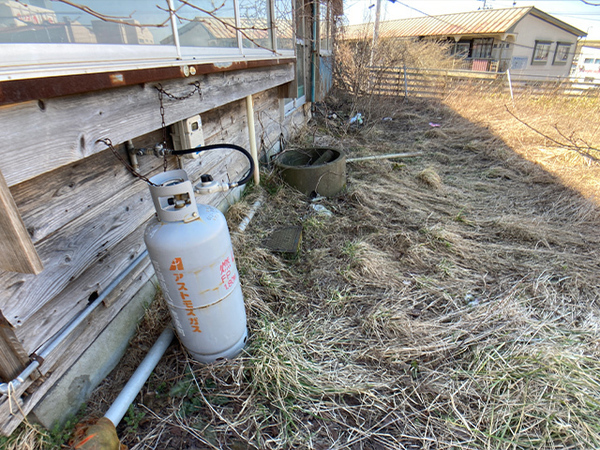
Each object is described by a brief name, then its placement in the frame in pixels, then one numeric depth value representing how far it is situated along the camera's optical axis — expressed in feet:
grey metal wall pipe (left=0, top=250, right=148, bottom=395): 3.98
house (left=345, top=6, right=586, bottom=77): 58.85
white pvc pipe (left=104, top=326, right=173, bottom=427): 4.81
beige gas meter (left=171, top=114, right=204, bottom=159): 7.11
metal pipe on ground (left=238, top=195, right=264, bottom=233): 9.84
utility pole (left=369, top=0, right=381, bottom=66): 28.37
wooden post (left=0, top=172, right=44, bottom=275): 2.93
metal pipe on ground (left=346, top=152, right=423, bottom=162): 16.34
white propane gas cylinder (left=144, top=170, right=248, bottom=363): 4.70
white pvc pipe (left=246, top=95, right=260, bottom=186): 11.15
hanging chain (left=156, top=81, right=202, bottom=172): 5.36
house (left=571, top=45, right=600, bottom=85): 100.12
